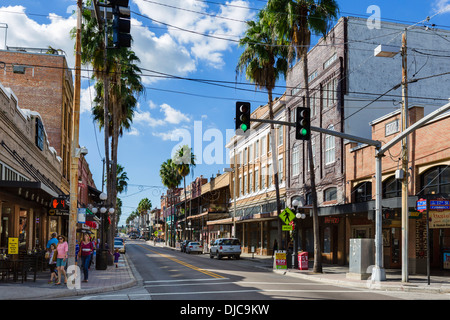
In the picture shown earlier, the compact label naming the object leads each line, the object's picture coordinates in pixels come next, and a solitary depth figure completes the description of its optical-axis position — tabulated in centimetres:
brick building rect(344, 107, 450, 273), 2272
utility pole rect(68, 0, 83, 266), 1688
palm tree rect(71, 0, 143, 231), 2872
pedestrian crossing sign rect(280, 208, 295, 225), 2747
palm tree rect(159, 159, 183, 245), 7775
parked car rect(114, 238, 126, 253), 4646
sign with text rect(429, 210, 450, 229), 2302
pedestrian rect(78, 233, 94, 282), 1767
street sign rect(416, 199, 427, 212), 1861
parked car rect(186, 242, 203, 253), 5359
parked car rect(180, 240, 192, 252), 5636
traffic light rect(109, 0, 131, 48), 1082
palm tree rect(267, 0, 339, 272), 2548
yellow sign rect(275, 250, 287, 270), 2728
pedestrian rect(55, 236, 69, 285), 1694
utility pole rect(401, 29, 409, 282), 1976
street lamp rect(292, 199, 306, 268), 2728
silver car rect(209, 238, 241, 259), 4094
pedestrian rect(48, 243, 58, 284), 1742
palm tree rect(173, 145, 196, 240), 7341
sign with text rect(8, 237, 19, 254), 1894
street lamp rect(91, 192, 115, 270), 2498
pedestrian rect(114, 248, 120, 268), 2741
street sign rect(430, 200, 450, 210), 1850
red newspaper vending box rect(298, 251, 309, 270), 2706
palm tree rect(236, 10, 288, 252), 3216
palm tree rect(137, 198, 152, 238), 17238
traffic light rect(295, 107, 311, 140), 1575
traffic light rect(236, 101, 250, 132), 1513
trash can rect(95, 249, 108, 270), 2494
